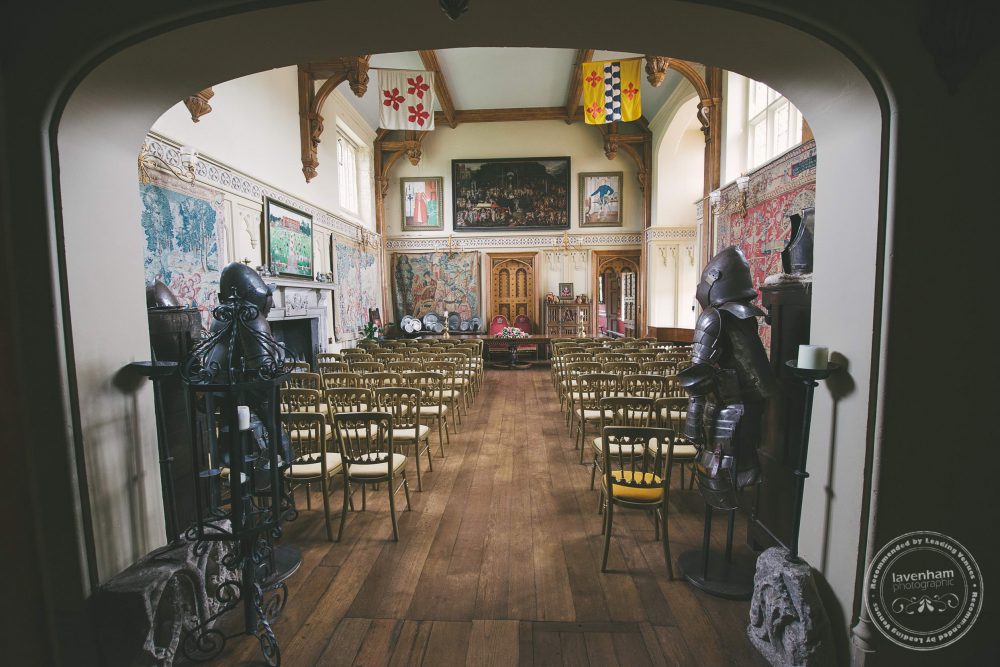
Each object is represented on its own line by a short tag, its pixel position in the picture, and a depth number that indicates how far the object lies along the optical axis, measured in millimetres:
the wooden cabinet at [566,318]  12922
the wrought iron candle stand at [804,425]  1806
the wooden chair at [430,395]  4723
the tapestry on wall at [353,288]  9688
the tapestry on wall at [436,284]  13250
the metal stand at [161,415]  1929
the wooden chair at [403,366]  6063
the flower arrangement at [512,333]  11570
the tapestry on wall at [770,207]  5793
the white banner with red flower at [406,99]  7461
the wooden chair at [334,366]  6513
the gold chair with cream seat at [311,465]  2896
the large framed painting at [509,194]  12969
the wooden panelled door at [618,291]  13203
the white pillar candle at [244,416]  2100
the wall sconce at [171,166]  4438
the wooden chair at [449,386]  5476
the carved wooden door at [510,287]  13328
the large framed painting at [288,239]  6868
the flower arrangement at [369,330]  10812
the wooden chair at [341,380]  4725
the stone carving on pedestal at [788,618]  1794
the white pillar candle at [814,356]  1789
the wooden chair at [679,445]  3213
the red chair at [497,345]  11461
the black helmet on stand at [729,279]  2428
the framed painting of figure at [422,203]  13141
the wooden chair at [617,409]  3225
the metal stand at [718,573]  2398
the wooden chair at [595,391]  4445
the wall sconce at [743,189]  7461
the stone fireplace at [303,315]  7041
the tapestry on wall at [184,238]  4527
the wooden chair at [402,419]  3797
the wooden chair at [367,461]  2965
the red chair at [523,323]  13250
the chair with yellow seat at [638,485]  2531
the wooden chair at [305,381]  4512
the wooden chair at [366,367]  5660
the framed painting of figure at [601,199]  12945
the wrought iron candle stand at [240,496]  1930
